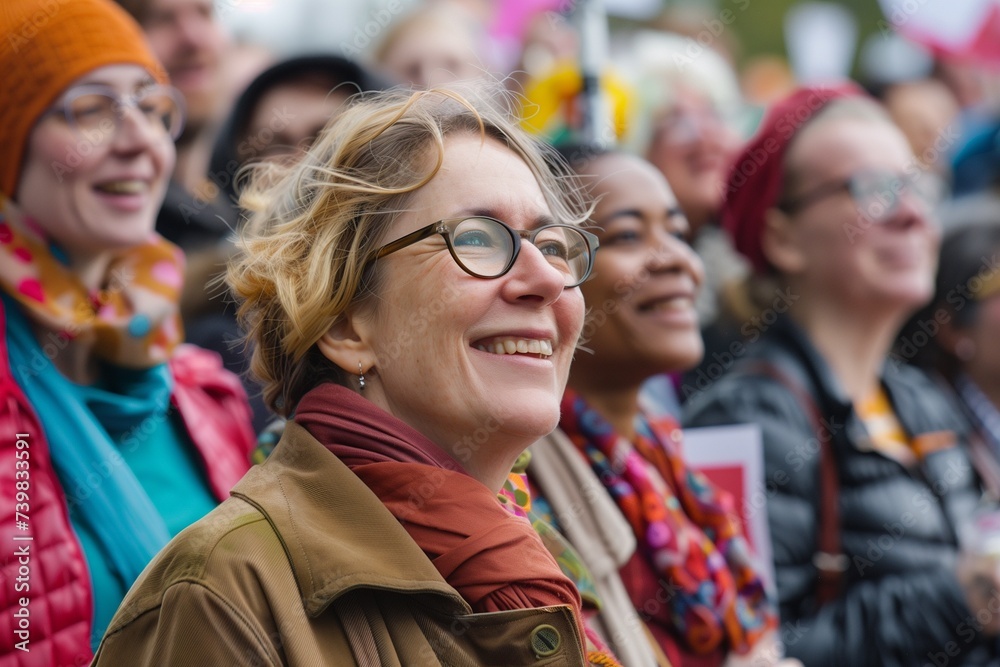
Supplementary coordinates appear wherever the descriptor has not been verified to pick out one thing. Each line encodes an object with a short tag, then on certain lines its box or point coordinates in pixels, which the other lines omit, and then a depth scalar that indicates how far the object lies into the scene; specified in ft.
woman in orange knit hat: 8.32
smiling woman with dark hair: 10.20
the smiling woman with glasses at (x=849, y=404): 12.35
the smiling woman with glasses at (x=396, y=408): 6.10
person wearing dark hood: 12.93
